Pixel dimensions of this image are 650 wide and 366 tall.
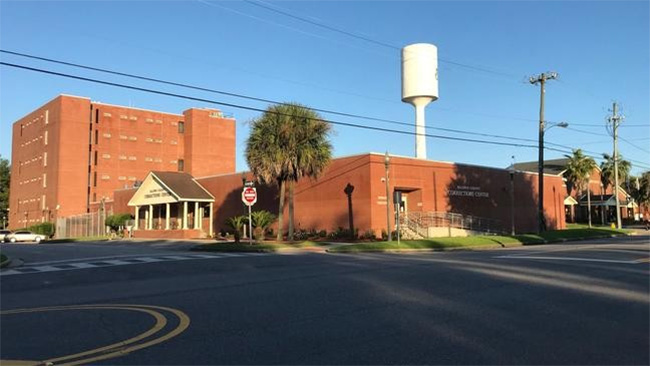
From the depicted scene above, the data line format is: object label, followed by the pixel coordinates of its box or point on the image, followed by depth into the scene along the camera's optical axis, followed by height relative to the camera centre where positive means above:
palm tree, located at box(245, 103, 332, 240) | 30.69 +4.61
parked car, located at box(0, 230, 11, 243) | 55.91 -0.79
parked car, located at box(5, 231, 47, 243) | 55.97 -1.09
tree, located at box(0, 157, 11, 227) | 107.62 +7.30
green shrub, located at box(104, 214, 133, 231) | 57.34 +0.60
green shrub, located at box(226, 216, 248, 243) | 29.89 +0.14
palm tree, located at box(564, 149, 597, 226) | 68.00 +7.09
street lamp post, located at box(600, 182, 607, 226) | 71.24 +2.85
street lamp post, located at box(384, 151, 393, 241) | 28.13 +3.03
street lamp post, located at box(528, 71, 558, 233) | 38.91 +6.55
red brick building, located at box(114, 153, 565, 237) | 35.53 +2.18
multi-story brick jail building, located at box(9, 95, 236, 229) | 81.88 +12.22
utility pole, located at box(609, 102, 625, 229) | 53.12 +9.14
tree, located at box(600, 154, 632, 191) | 76.44 +7.46
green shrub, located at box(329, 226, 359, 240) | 35.06 -0.59
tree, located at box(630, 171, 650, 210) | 80.19 +4.84
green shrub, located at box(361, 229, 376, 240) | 34.22 -0.64
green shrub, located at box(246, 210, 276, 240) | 36.19 +0.34
